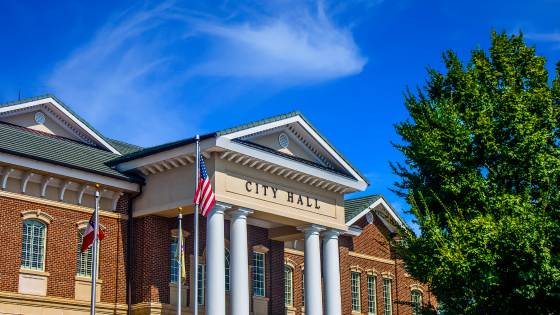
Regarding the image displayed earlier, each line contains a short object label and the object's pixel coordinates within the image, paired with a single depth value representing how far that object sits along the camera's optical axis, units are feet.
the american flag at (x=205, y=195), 65.57
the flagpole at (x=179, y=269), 63.36
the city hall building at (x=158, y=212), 71.67
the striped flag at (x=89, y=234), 61.93
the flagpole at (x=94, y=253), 59.71
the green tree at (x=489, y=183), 67.00
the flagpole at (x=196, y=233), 63.31
